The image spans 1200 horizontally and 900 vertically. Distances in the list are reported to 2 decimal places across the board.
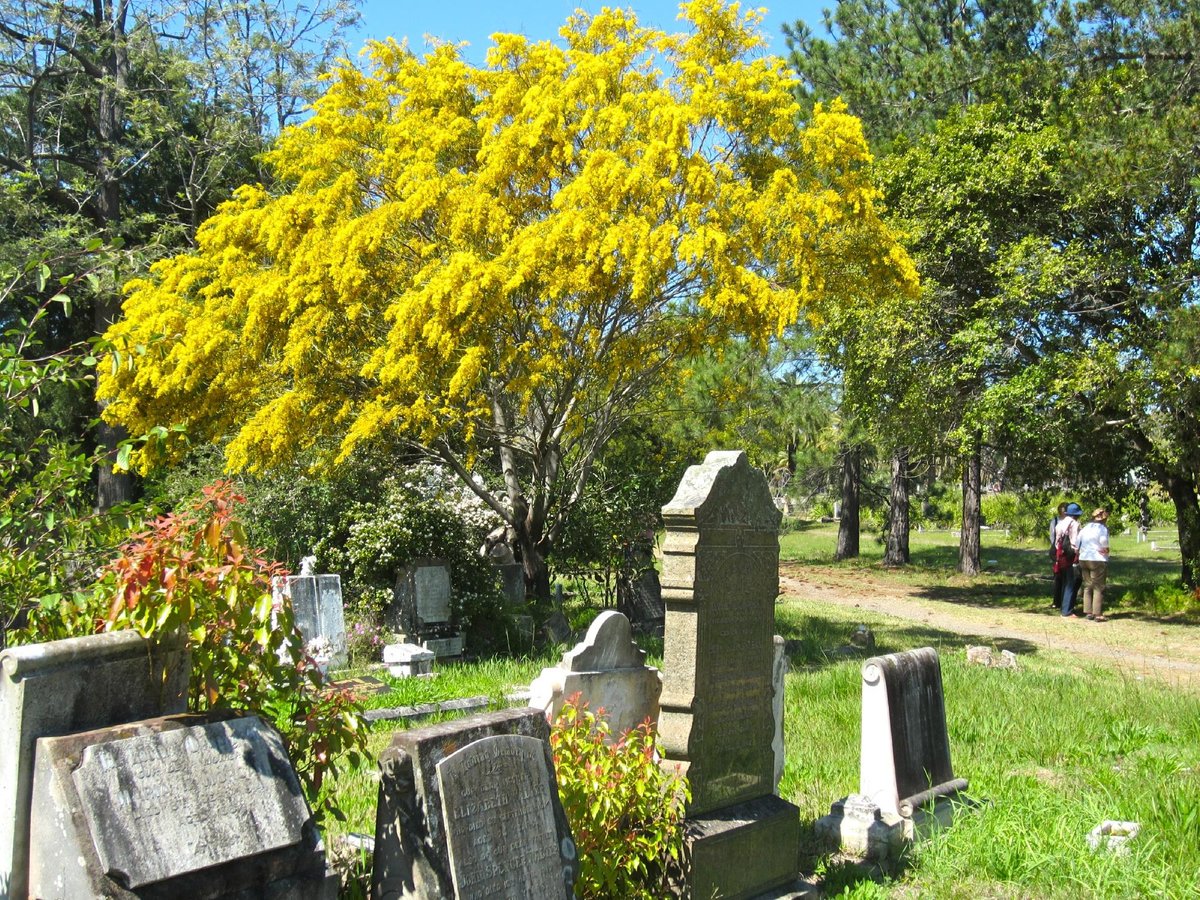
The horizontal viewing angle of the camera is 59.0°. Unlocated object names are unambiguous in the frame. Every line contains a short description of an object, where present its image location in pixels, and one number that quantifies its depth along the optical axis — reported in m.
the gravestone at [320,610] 11.42
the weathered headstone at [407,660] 11.34
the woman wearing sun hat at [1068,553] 17.69
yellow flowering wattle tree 11.70
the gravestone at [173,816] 3.48
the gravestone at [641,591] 14.96
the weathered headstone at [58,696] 3.60
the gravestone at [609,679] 6.47
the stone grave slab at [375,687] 9.00
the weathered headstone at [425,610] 13.04
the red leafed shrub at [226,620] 3.82
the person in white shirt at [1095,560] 16.89
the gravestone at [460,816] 4.07
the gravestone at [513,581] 15.09
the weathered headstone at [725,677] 5.33
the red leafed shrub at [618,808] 4.79
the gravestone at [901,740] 6.35
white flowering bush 13.29
